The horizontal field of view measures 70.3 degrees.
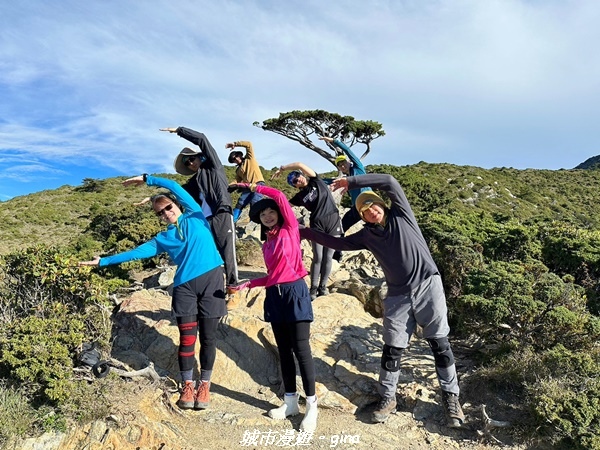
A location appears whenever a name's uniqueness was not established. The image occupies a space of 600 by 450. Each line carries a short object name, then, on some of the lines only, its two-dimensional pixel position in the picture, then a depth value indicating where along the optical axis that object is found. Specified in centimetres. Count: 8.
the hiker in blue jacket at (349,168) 538
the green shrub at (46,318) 328
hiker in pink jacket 348
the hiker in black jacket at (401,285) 350
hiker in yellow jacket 573
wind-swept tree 2161
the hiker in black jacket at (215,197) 457
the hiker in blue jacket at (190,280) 371
